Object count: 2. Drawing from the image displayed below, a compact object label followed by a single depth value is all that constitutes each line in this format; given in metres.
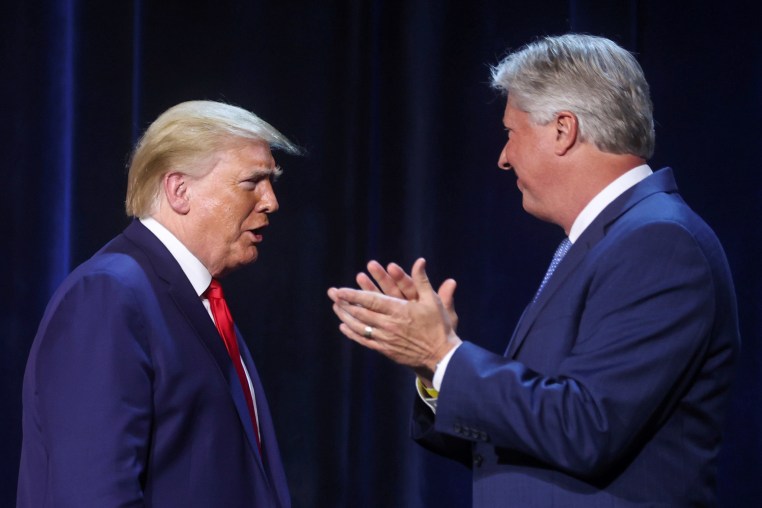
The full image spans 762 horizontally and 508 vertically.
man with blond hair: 8.74
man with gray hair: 8.60
